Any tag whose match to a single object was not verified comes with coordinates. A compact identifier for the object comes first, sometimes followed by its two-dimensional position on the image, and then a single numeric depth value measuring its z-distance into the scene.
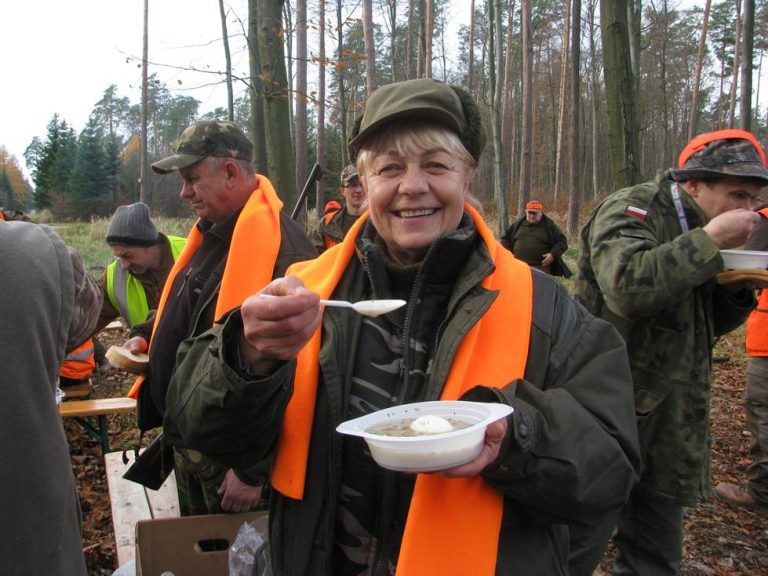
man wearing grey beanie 4.05
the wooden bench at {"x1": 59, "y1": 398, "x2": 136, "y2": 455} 4.79
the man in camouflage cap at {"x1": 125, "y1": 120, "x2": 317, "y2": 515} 2.75
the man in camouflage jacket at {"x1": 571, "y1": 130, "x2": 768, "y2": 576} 2.50
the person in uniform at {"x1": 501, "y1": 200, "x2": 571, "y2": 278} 9.91
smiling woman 1.31
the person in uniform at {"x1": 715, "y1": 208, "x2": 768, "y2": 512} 4.14
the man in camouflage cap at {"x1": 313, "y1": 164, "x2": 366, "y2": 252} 6.66
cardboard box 2.32
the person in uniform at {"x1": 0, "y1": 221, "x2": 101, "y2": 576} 1.28
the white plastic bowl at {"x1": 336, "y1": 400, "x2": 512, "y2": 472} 1.09
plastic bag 1.83
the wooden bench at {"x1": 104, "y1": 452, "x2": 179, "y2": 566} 3.07
